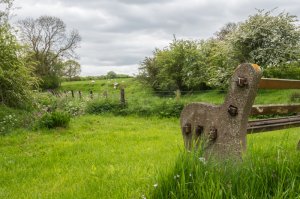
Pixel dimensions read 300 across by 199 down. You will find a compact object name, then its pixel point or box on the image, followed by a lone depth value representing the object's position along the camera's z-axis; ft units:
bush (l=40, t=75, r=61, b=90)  157.69
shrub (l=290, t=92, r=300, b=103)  59.11
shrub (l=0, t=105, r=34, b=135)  38.76
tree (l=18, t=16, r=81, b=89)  159.22
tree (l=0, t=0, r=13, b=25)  43.04
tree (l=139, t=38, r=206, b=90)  94.48
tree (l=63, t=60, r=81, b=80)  189.37
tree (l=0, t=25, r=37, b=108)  41.73
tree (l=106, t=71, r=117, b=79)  234.79
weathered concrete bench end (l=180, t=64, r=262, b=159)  11.90
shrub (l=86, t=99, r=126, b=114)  58.59
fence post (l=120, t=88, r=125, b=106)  58.65
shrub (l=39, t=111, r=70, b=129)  37.78
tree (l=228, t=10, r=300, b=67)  74.59
